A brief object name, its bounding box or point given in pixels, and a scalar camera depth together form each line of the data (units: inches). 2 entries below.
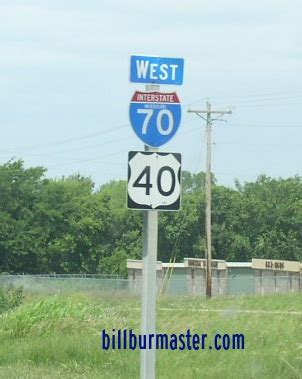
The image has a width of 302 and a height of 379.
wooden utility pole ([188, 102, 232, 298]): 3526.5
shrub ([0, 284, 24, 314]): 1680.7
